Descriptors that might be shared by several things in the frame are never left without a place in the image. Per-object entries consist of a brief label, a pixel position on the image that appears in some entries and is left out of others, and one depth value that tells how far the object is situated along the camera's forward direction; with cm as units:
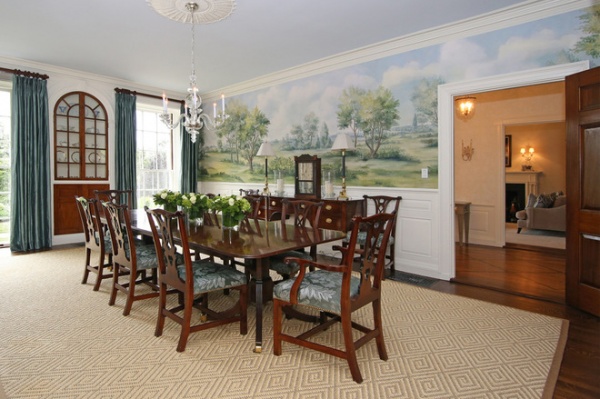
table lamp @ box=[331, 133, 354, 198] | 486
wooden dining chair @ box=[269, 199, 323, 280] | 316
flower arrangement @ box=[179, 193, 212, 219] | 335
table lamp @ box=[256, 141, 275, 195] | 584
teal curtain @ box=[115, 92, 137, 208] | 657
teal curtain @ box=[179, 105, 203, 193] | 754
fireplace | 960
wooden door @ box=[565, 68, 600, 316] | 314
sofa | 746
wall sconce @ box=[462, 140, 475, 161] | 661
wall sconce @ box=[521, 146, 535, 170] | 980
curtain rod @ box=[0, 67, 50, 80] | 545
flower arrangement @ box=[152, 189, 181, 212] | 359
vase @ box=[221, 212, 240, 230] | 315
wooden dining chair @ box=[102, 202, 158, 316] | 317
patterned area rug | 208
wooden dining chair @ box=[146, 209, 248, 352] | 251
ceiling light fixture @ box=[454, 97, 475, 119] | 602
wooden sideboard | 468
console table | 633
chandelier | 320
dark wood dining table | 246
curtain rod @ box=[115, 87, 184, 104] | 657
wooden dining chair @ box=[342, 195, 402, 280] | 452
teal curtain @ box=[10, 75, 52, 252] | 550
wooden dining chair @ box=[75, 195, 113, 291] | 366
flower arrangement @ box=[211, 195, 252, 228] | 311
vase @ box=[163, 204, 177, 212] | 366
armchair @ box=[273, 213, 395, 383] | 215
